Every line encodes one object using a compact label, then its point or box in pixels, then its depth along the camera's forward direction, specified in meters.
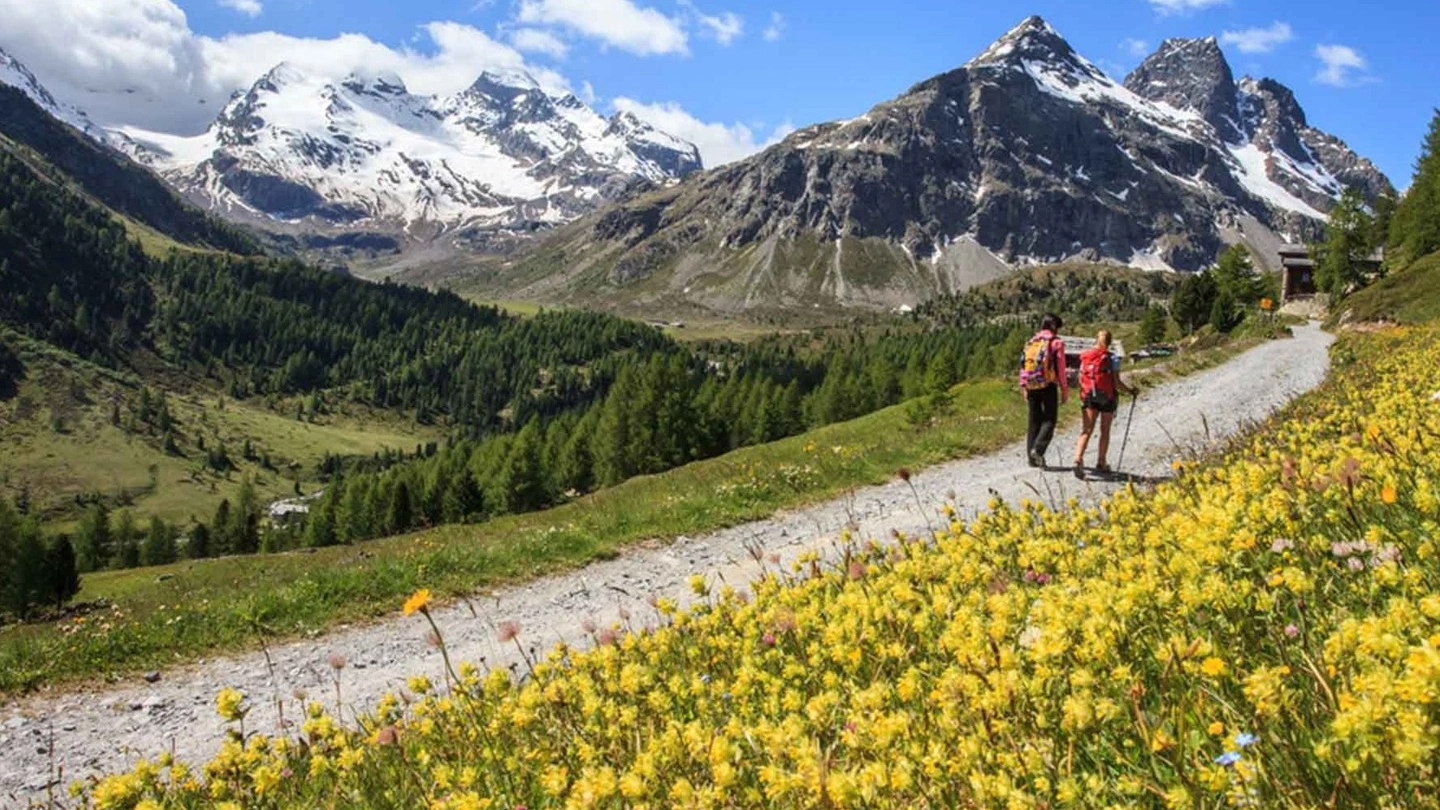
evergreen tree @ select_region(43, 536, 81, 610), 89.50
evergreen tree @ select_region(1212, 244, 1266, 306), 105.69
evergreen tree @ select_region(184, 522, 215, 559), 158.38
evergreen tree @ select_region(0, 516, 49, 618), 89.00
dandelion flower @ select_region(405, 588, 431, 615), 4.01
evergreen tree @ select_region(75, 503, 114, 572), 153.38
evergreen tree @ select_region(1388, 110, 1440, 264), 72.62
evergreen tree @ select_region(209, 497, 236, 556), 161.50
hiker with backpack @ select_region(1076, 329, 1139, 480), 16.77
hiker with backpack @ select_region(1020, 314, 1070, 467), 17.75
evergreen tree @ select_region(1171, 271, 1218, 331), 110.81
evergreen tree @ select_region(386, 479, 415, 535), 125.62
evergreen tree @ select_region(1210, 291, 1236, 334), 96.81
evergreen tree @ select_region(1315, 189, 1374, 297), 86.00
